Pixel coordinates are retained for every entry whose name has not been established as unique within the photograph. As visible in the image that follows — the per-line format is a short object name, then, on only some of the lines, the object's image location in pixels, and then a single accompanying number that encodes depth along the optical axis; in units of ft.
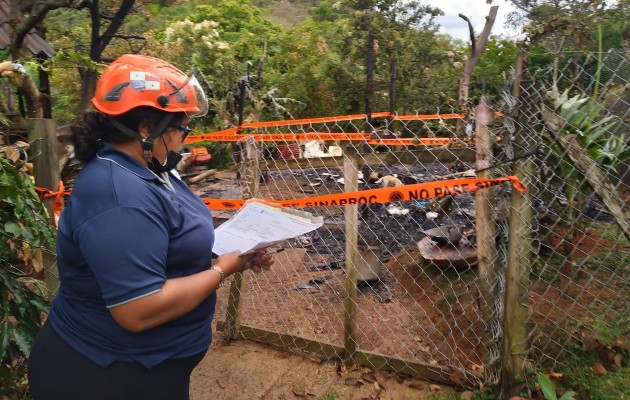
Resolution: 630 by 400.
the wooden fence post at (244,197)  10.28
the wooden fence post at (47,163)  8.01
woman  4.00
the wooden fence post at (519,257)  7.36
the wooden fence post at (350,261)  8.98
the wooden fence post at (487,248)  7.78
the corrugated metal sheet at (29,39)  20.15
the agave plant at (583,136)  9.38
